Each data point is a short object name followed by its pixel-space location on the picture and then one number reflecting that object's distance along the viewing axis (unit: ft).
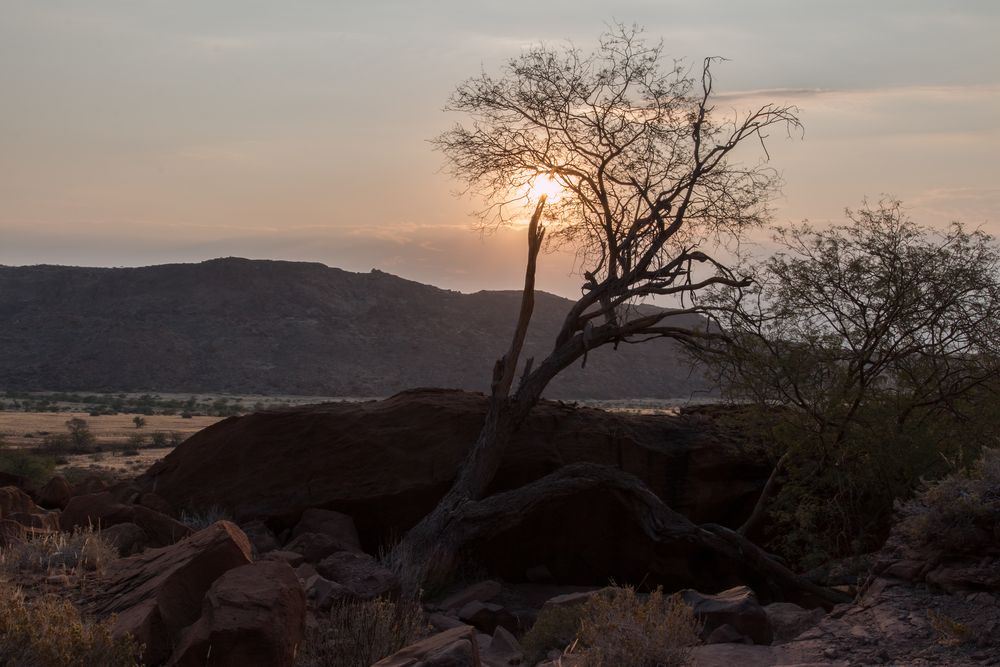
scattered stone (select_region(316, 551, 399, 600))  36.97
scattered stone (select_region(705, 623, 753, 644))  31.60
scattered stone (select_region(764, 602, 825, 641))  34.71
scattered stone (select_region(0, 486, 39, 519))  47.85
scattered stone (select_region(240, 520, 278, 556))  48.55
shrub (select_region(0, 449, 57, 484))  78.43
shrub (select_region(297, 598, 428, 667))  28.78
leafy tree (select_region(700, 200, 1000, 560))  48.42
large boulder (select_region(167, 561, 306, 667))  26.21
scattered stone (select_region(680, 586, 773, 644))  32.32
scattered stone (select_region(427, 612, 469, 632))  38.09
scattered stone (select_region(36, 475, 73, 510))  55.83
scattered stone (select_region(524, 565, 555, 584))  52.80
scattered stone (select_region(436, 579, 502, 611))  43.29
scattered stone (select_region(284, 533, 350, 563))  46.19
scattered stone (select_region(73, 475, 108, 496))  57.47
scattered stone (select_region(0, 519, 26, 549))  38.11
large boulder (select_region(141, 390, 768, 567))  54.70
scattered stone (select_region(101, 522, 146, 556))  42.22
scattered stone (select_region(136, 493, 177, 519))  54.13
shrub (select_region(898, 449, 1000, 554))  30.04
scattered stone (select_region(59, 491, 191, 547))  44.98
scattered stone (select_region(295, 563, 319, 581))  40.11
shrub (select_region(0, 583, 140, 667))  24.20
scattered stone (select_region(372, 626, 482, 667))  23.67
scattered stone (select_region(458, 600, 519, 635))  40.98
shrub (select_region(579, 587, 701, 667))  26.35
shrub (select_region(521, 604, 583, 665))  32.42
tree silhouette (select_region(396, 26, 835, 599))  49.21
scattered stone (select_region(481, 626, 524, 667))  32.91
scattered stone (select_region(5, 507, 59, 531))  43.79
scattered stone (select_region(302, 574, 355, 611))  34.94
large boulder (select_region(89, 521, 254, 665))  27.76
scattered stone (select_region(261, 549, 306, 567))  42.47
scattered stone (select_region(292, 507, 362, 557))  51.65
